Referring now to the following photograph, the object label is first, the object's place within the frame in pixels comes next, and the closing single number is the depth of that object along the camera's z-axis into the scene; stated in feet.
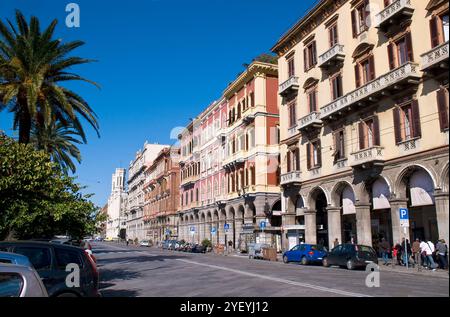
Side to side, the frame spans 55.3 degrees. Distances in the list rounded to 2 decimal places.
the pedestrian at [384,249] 82.58
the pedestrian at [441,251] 68.26
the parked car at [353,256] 75.87
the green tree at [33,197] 45.89
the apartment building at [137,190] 378.32
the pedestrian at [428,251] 70.38
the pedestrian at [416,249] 76.40
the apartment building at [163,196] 263.70
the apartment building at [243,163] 146.20
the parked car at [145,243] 280.02
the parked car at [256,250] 116.26
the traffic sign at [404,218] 71.31
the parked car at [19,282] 16.05
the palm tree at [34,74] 66.03
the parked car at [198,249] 166.20
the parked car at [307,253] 90.02
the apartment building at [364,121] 75.15
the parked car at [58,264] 28.72
